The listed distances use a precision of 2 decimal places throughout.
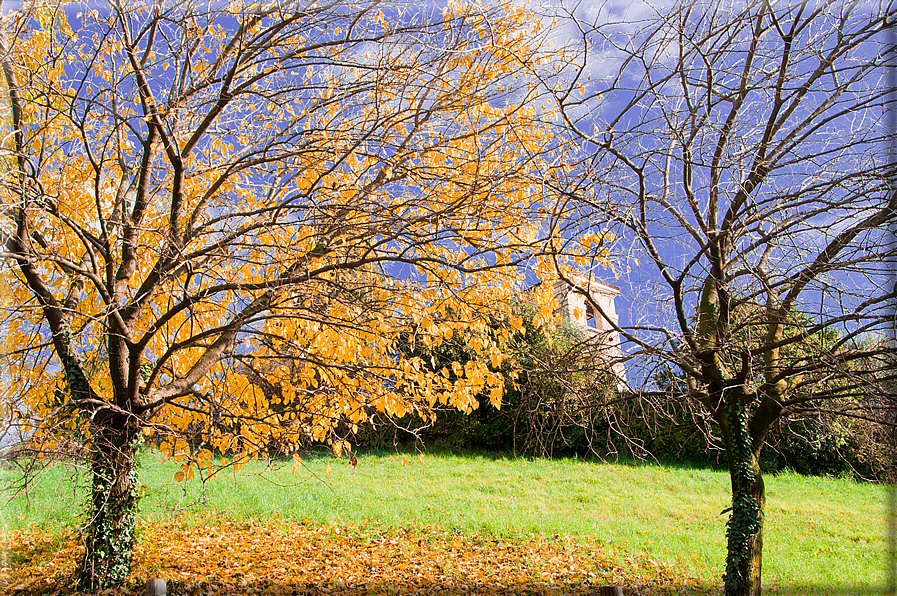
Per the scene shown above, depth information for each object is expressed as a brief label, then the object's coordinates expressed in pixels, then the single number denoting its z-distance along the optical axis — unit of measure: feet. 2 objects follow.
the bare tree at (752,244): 13.33
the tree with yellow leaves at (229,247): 14.79
